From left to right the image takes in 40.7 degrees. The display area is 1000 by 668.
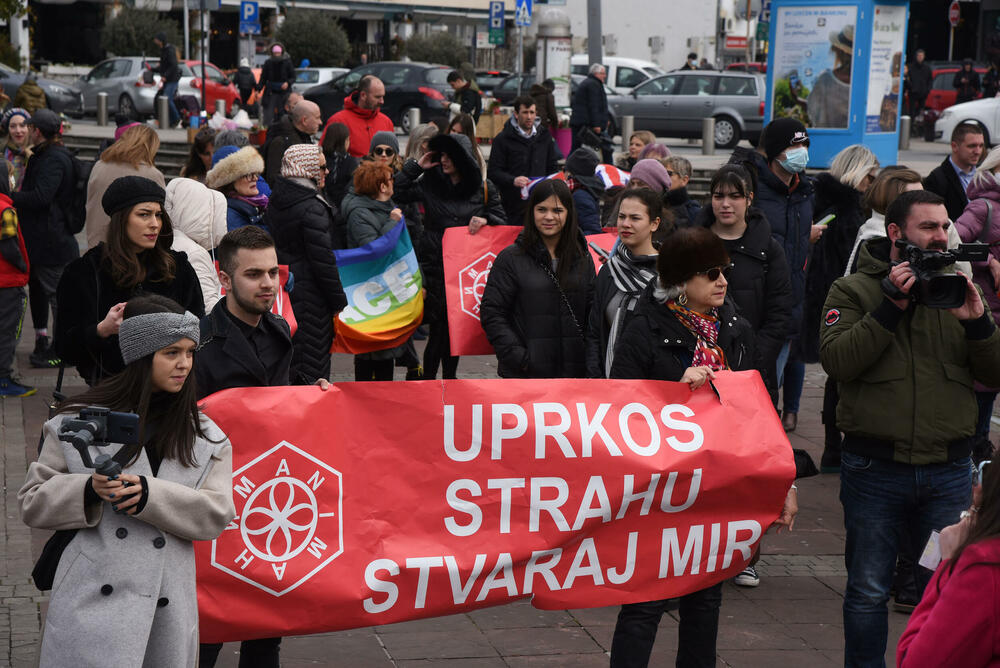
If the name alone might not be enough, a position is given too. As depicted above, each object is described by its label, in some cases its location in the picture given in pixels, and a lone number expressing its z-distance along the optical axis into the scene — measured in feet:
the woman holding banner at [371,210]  29.09
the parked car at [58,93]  97.09
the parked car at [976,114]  88.07
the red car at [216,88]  97.81
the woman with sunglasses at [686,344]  15.12
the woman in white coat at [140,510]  11.36
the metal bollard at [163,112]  91.61
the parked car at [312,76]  114.83
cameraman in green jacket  14.85
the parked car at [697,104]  89.15
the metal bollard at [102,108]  95.91
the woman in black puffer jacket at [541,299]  21.34
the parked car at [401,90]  98.12
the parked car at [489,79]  126.11
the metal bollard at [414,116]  87.75
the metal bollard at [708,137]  79.11
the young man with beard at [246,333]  14.61
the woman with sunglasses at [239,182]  24.98
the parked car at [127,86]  104.99
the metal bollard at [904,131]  89.67
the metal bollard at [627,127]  78.02
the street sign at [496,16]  94.68
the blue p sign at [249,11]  92.68
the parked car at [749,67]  122.52
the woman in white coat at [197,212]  23.71
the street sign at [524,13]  83.10
